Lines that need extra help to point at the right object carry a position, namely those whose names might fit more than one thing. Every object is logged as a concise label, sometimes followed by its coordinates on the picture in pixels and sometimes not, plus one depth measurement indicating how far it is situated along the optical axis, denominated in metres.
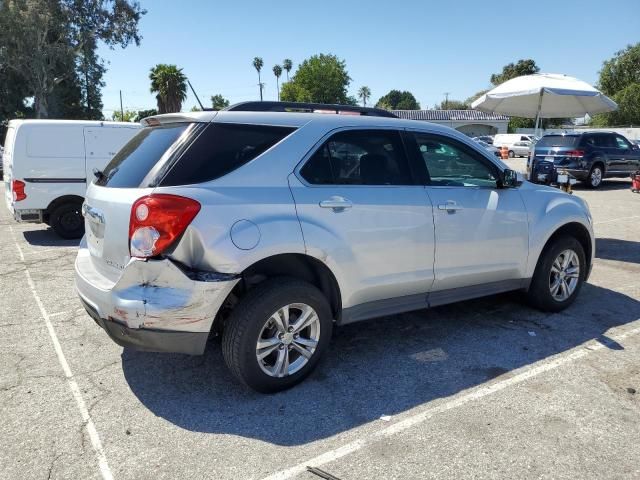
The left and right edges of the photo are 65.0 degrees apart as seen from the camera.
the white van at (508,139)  36.22
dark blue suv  15.67
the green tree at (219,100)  89.91
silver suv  2.89
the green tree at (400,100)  135.00
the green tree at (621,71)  51.41
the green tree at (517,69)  74.37
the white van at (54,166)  8.09
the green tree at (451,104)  113.64
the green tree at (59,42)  31.59
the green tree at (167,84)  50.81
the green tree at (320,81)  73.56
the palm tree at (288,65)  102.50
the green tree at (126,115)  72.26
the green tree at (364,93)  130.75
